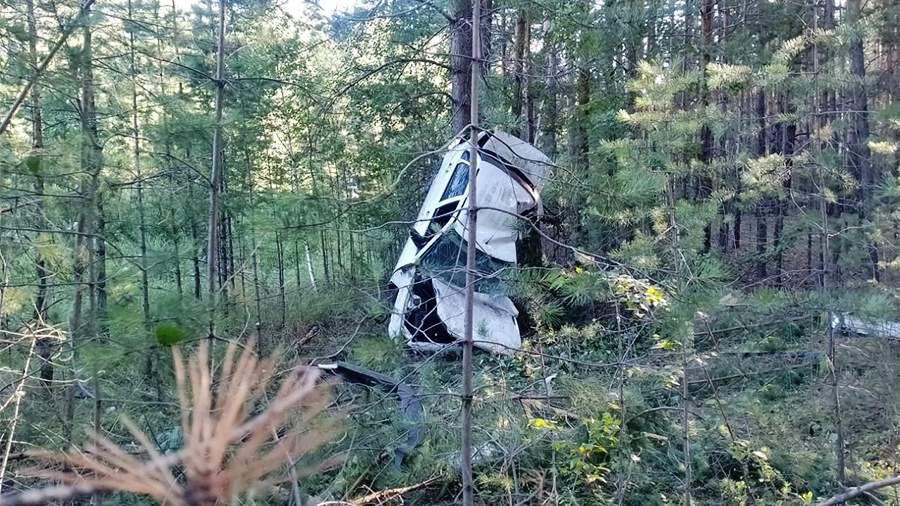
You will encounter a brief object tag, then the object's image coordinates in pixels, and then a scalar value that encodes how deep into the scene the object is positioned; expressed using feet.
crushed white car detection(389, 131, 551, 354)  23.06
